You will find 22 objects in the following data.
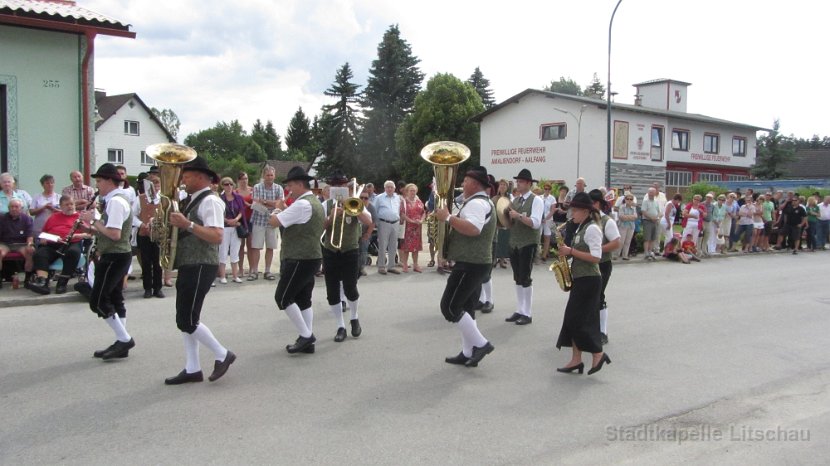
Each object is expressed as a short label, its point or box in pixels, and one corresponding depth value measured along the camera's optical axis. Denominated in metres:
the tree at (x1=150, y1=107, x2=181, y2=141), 102.37
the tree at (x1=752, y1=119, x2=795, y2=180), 49.28
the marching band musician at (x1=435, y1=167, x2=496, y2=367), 5.89
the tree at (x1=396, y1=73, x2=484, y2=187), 45.62
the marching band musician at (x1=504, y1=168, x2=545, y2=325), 8.20
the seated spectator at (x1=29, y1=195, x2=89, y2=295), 9.31
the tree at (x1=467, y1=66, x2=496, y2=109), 59.78
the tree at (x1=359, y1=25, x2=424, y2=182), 49.81
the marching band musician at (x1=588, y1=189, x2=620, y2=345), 6.16
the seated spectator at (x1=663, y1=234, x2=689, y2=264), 16.80
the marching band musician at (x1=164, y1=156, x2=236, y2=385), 5.29
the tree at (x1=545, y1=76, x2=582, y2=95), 75.75
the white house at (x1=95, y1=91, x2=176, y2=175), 49.53
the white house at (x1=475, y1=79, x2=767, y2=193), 36.97
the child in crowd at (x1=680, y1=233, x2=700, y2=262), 17.10
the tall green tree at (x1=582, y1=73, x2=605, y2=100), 77.47
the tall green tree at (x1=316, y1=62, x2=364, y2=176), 48.81
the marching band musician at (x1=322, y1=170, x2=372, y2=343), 7.08
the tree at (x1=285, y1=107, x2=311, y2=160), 99.75
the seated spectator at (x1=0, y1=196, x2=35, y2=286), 9.60
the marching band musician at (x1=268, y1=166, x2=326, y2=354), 6.24
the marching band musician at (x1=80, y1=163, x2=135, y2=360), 5.92
